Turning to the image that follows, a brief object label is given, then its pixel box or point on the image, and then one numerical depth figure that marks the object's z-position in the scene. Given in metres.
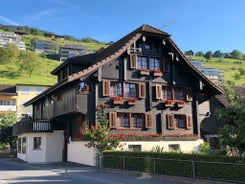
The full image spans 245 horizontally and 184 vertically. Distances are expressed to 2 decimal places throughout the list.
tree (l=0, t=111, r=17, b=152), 28.16
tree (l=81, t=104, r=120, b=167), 14.49
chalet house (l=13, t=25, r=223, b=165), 17.97
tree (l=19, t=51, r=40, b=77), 66.53
